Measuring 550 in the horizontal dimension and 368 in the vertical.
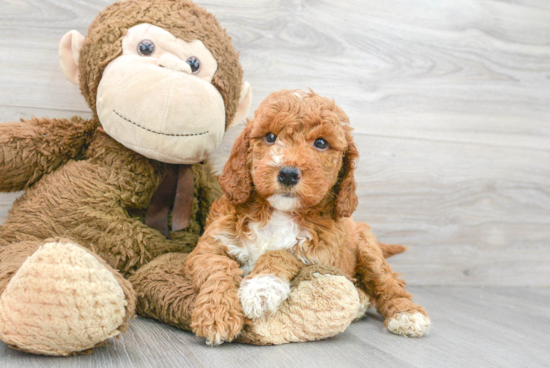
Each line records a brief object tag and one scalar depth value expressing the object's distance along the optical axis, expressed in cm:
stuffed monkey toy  88
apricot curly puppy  85
